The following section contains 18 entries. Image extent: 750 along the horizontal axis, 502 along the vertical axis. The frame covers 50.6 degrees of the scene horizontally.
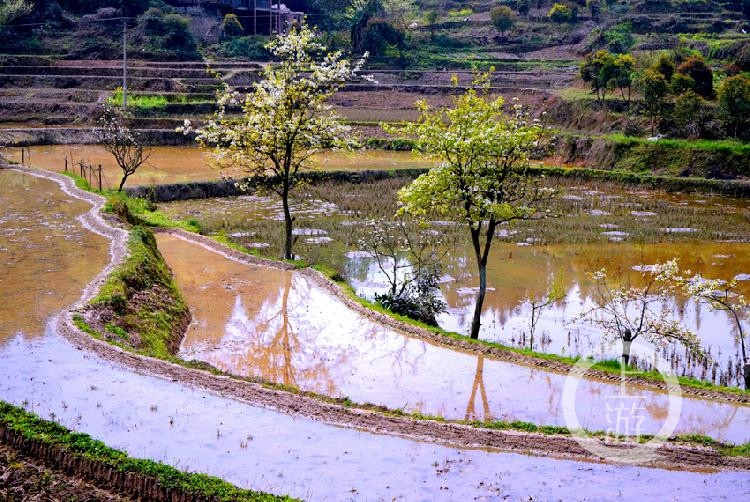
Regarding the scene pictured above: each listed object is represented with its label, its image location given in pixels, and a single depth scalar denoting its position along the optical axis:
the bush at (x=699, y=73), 45.88
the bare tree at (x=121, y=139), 29.87
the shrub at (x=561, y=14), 73.38
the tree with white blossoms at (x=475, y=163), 16.00
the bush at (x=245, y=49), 64.94
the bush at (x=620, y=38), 60.35
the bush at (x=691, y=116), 41.31
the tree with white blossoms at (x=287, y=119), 20.47
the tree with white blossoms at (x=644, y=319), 15.45
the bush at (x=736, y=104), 39.69
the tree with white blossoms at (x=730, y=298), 14.67
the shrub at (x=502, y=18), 72.25
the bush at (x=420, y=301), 17.27
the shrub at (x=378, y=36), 66.25
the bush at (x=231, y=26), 69.25
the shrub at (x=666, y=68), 46.12
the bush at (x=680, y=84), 43.53
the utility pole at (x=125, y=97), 45.41
